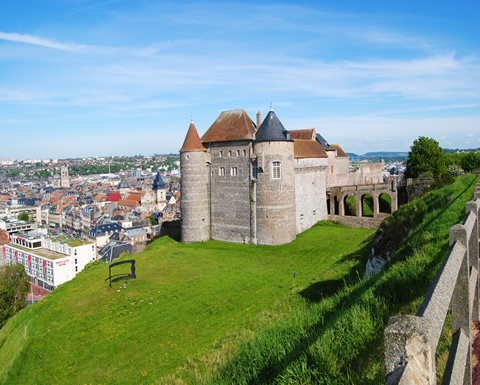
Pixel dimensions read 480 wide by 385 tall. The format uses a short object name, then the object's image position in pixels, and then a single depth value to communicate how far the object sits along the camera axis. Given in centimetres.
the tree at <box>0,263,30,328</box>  3956
